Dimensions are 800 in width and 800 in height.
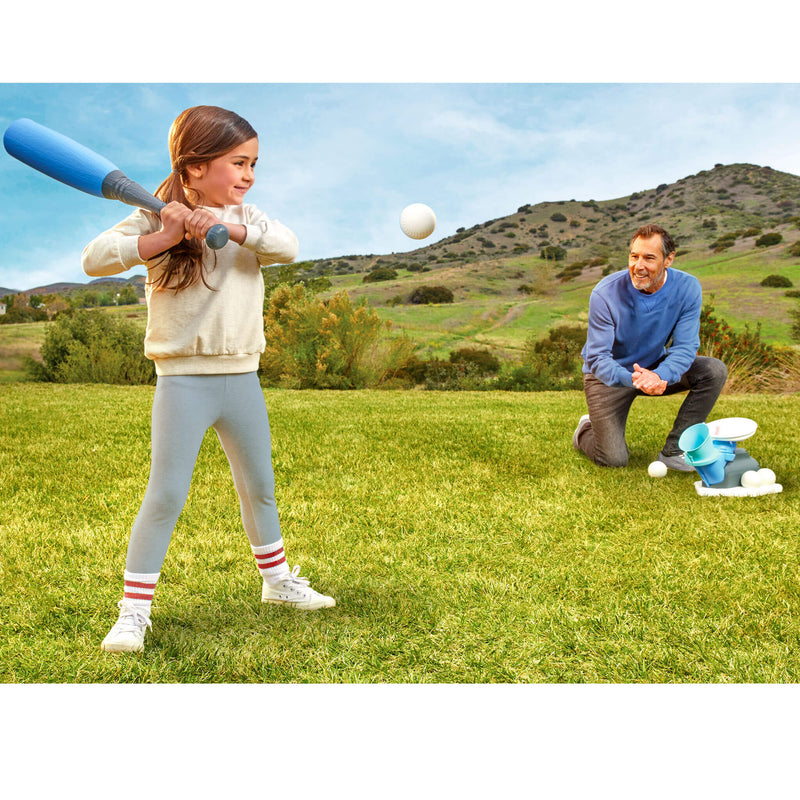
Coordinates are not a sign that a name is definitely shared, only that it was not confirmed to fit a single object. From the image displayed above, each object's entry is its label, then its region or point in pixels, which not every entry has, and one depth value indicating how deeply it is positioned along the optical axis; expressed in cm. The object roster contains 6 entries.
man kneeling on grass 431
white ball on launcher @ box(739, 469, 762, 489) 391
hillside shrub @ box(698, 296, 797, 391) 972
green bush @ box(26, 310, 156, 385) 1084
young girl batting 213
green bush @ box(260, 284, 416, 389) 1077
